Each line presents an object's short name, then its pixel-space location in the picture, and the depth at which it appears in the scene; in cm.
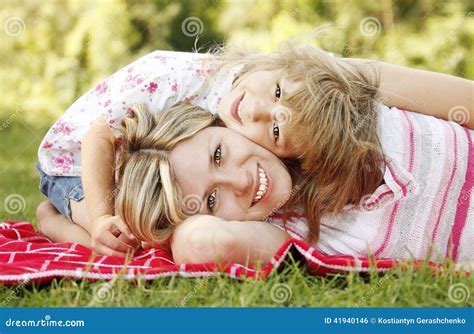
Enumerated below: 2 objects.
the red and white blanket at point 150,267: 172
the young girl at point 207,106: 210
